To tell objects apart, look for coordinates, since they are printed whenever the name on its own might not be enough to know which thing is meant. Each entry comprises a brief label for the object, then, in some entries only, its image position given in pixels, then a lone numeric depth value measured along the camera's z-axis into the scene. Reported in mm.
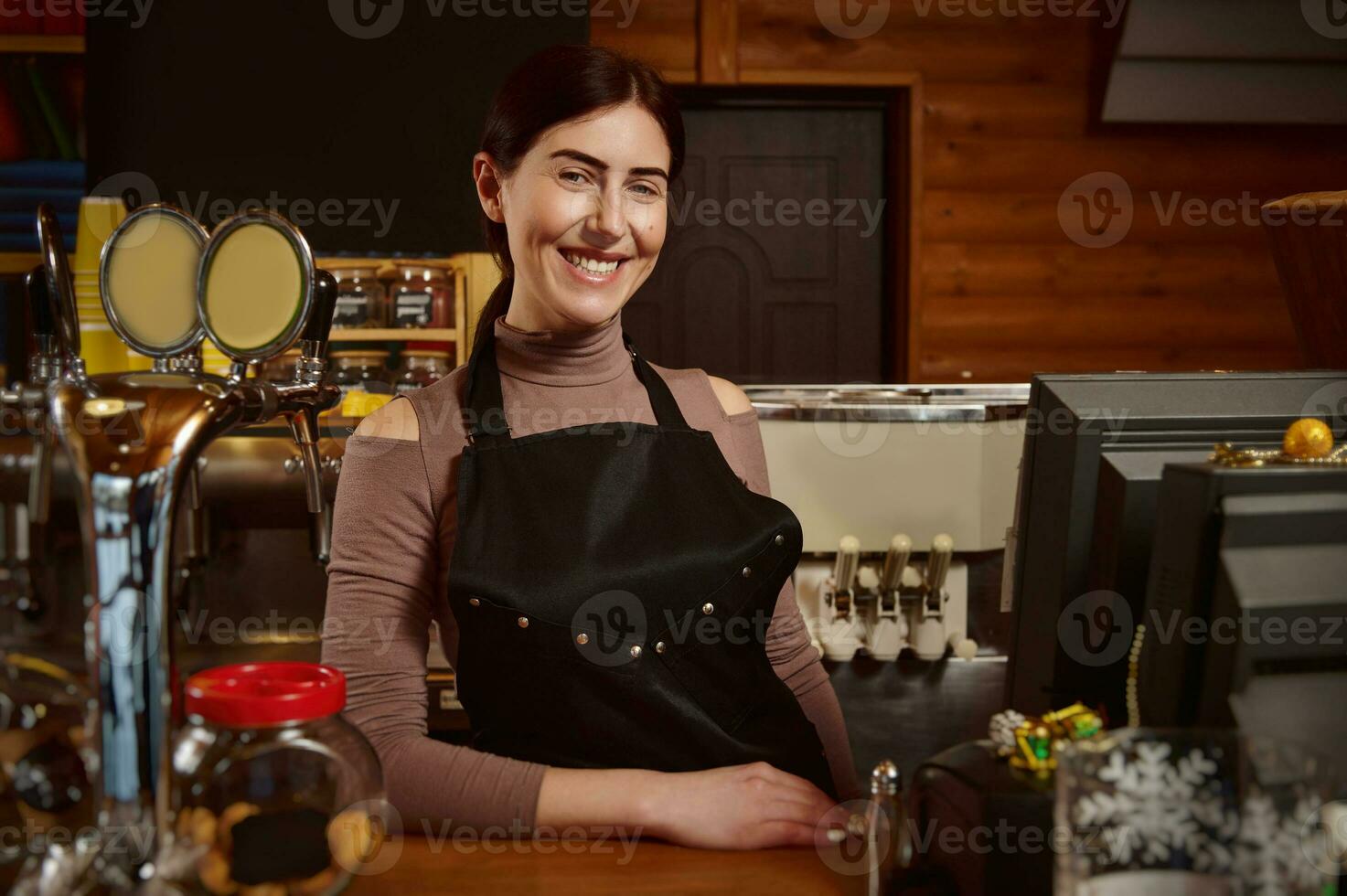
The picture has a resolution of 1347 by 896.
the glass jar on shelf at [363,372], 2406
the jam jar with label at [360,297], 2555
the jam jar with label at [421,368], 2453
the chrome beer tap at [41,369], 584
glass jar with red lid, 568
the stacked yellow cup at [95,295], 2205
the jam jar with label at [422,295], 2572
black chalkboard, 2680
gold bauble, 663
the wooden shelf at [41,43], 2916
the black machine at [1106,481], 694
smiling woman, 1044
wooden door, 3811
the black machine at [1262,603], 585
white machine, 2051
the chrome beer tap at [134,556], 517
